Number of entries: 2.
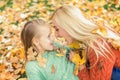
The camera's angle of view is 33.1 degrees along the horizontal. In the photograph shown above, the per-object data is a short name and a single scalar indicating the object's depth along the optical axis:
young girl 2.52
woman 2.32
